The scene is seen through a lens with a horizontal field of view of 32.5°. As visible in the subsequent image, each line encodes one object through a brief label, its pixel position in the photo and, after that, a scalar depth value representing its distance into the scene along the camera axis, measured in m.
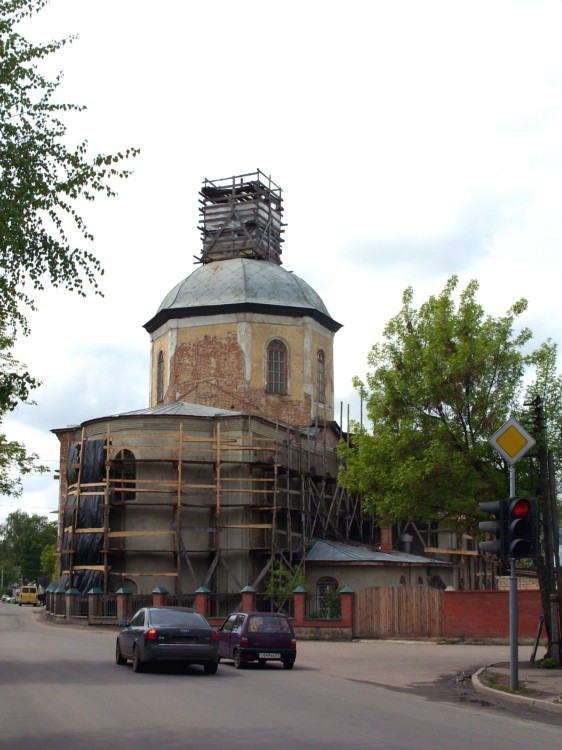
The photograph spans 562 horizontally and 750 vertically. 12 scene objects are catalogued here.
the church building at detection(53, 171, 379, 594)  38.62
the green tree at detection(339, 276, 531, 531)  21.55
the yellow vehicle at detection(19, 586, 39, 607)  83.25
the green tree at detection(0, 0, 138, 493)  14.27
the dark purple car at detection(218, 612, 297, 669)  19.97
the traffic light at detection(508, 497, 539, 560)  14.94
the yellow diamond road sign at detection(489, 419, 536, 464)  15.89
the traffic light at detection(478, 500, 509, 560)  15.09
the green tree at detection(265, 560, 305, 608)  36.25
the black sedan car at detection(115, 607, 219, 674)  17.39
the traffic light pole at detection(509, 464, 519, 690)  14.96
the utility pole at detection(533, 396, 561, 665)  19.22
